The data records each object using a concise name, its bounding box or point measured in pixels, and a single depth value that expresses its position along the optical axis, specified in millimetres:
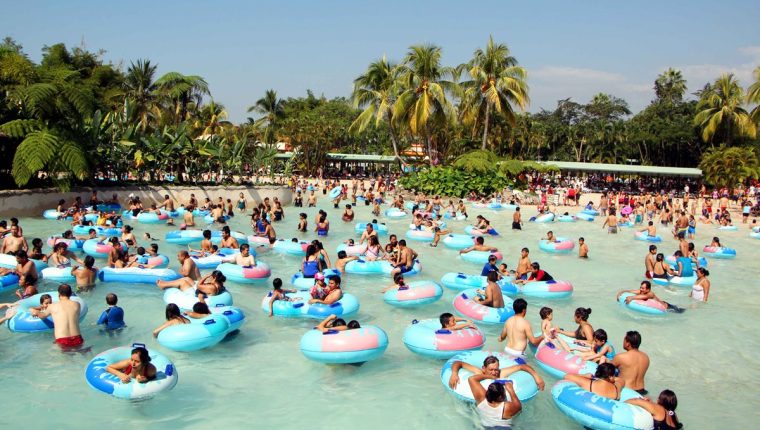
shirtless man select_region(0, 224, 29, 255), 12125
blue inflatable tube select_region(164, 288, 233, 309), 9719
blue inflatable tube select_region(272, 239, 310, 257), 15320
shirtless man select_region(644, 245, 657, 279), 13870
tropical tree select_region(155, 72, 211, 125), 34219
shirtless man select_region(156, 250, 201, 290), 11133
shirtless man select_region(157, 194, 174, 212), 21406
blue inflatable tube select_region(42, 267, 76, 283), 11336
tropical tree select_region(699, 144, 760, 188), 32188
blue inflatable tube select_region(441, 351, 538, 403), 6879
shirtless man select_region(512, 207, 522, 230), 21984
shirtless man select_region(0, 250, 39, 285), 10594
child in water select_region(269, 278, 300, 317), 10125
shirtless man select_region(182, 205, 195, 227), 18547
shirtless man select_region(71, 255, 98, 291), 11091
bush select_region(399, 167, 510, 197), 31469
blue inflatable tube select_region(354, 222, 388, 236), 18859
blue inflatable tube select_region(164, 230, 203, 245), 16109
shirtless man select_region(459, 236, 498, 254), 15611
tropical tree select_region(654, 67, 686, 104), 63688
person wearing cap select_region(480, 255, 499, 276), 12156
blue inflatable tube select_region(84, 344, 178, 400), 6680
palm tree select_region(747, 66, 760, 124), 33781
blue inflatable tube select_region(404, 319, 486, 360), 8242
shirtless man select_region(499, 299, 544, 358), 8195
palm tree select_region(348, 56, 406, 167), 35031
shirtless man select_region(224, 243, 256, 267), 12312
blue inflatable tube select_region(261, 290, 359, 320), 9883
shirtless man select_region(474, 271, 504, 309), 10023
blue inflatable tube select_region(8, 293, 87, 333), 8586
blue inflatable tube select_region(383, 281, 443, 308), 10875
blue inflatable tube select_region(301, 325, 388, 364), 7844
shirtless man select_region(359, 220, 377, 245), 15461
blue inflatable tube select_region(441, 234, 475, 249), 17109
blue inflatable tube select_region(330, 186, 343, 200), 29156
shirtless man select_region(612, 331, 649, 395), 7141
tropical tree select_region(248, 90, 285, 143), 48500
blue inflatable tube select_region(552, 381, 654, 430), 6191
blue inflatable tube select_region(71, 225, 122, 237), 15906
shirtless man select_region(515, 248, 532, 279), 12594
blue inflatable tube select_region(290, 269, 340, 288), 11414
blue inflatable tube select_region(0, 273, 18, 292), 10320
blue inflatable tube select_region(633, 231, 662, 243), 20594
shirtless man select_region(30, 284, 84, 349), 8266
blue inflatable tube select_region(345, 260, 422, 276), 13312
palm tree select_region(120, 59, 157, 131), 34438
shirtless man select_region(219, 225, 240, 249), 13727
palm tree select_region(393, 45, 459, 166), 32656
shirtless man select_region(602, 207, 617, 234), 22219
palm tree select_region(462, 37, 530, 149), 33750
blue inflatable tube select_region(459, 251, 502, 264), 15484
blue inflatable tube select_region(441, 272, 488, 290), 12116
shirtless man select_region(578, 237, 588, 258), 16953
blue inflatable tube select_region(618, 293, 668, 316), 11320
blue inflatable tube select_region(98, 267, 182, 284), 11570
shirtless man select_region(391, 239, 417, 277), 13375
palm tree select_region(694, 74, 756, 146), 38469
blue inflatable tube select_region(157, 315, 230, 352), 8203
